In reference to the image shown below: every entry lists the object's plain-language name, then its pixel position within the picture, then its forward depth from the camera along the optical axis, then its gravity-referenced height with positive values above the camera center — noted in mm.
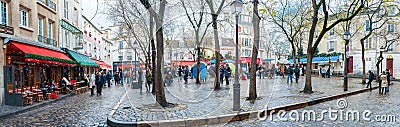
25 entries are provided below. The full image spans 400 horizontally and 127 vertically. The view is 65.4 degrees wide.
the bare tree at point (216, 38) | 8875 +657
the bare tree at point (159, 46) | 9414 +479
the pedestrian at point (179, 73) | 22703 -935
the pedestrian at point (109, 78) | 24966 -1333
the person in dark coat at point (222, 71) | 20031 -669
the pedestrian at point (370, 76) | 17636 -879
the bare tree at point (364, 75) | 18984 -491
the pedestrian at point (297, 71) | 23020 -795
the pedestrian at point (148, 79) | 17670 -1001
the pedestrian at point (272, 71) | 30703 -1002
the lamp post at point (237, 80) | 8984 -555
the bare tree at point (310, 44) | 14135 +800
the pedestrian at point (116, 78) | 28047 -1481
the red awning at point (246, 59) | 11859 +60
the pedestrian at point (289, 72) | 22133 -792
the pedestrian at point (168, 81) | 16856 -1088
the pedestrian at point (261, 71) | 30316 -993
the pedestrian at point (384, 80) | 15320 -967
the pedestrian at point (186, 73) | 21377 -809
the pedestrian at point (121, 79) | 28616 -1705
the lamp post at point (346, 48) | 16234 +699
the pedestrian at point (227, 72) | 19070 -680
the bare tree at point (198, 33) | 10157 +1045
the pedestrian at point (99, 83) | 17188 -1181
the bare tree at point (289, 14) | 27059 +4328
